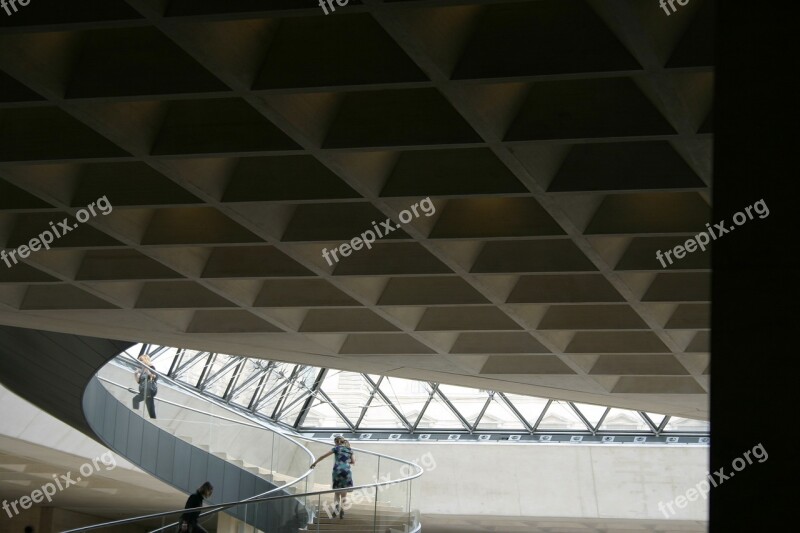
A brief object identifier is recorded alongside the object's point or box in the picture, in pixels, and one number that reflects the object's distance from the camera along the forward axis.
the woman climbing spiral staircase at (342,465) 34.25
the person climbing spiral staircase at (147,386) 37.97
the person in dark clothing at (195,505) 26.97
